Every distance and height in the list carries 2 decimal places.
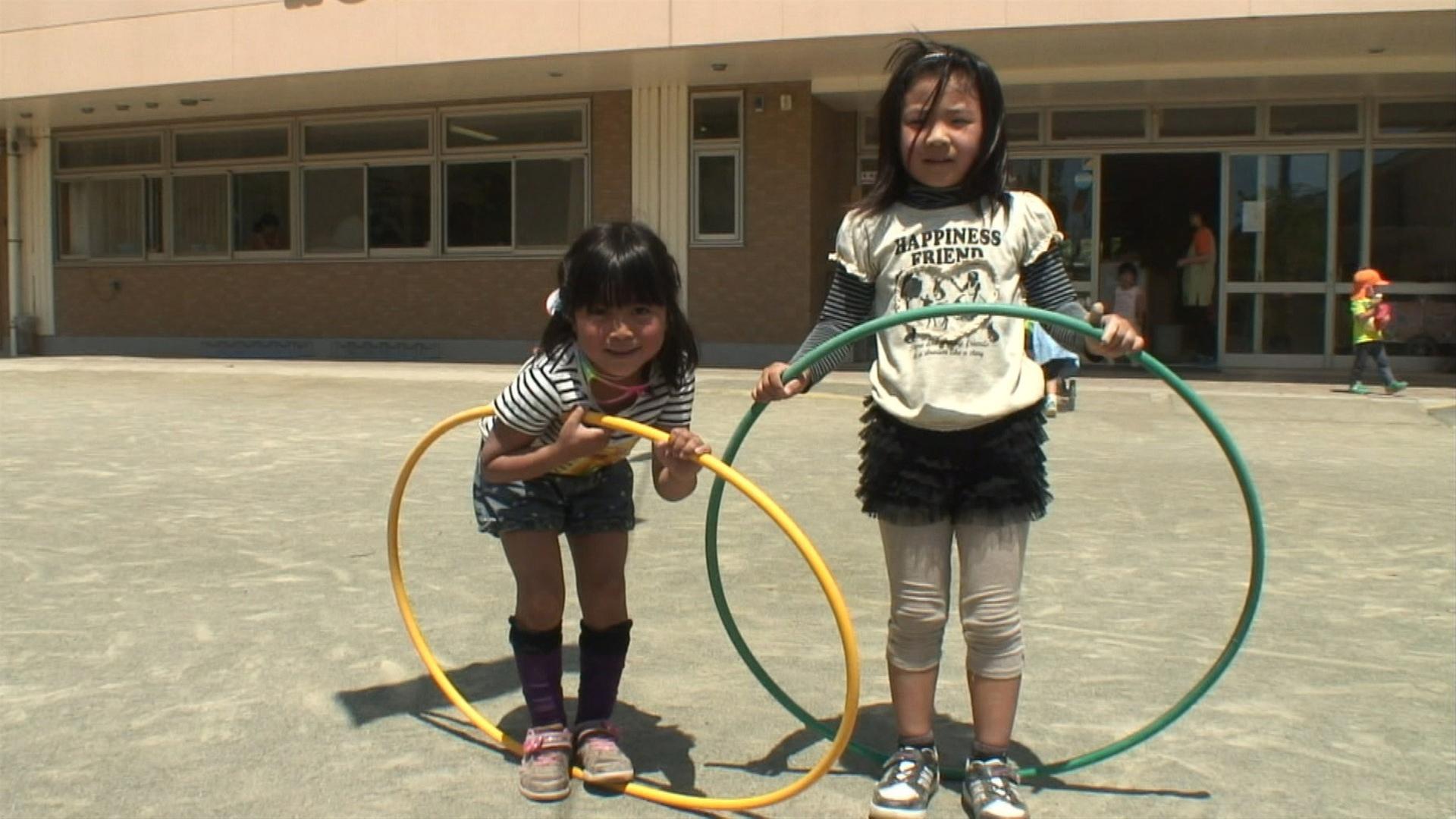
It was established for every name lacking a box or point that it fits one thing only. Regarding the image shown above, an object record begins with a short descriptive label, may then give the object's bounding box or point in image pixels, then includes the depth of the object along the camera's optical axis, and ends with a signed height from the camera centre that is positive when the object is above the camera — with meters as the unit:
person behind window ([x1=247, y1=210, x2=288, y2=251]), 20.22 +1.16
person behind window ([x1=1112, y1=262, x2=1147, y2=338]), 16.56 +0.25
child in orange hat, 13.81 -0.13
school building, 15.14 +2.25
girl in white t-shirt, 3.00 -0.18
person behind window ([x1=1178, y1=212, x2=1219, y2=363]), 17.02 +0.41
